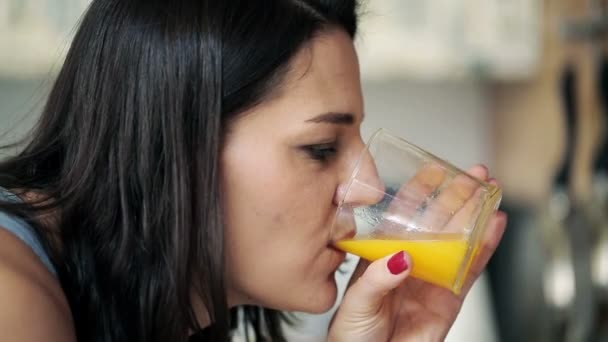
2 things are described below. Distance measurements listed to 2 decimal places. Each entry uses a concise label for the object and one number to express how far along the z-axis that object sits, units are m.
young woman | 0.89
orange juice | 0.92
